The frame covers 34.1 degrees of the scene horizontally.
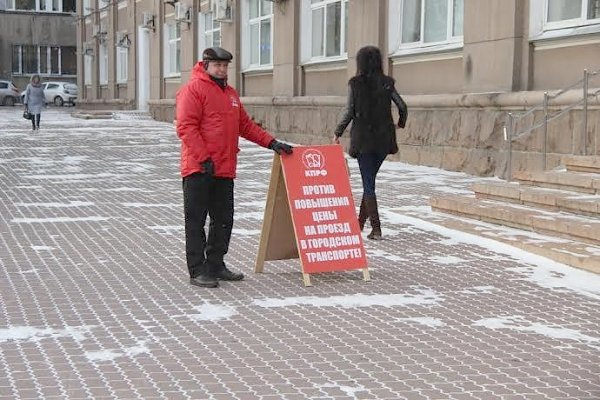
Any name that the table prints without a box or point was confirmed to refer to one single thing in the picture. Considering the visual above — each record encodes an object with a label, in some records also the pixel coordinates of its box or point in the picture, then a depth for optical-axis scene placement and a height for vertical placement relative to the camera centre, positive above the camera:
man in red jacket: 7.02 -0.49
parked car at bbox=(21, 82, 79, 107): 56.97 -0.36
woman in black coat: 8.95 -0.24
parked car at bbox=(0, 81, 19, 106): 56.19 -0.41
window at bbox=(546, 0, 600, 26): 13.03 +1.12
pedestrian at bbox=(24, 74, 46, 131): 26.42 -0.35
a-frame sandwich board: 7.41 -0.95
